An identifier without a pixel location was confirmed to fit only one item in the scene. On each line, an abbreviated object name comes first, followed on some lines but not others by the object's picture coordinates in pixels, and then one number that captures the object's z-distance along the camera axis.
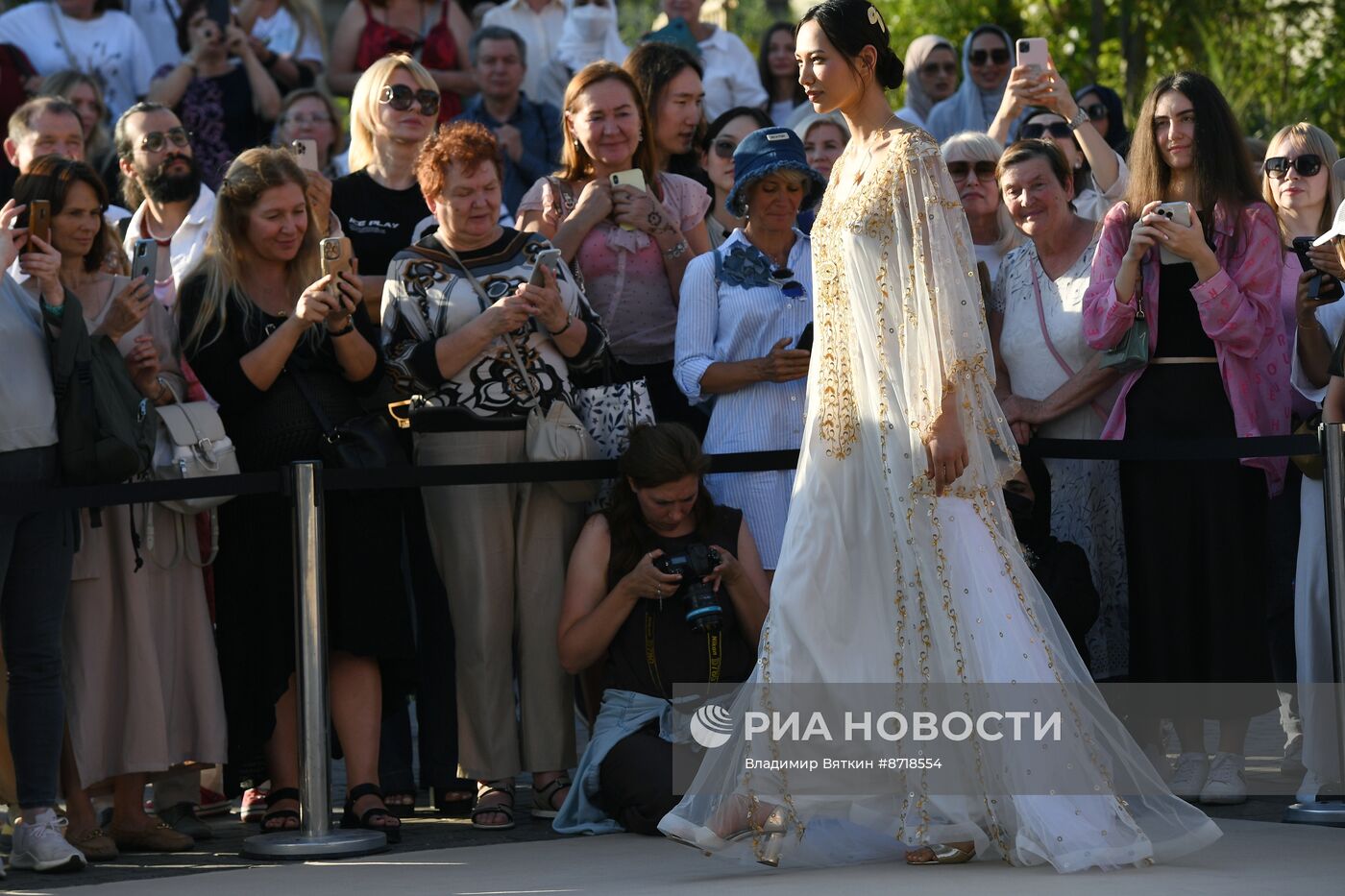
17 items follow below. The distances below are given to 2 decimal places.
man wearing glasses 16.12
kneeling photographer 12.76
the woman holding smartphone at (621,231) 14.65
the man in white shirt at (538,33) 21.50
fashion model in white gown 10.88
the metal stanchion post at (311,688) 12.32
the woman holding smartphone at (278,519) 13.03
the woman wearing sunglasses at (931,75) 21.72
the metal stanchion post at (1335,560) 12.31
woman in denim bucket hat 13.73
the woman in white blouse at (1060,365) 13.83
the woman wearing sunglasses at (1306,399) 12.90
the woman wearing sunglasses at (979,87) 20.73
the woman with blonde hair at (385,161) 15.34
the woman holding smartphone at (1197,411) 13.24
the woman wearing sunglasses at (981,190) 15.60
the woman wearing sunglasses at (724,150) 16.95
